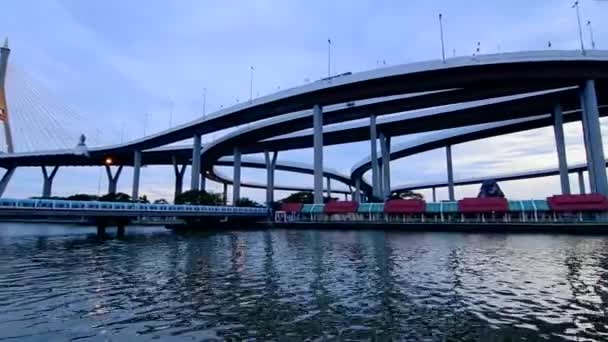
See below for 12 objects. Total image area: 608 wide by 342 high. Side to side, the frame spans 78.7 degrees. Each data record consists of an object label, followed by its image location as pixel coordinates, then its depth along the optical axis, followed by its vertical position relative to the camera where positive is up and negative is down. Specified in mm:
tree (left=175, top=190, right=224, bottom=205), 75250 +4129
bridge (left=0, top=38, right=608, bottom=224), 54281 +19667
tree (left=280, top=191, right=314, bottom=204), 98938 +5195
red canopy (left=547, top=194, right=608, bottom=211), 47094 +1639
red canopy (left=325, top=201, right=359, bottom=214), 63059 +1690
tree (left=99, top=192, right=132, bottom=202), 83088 +5009
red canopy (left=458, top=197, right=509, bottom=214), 53562 +1587
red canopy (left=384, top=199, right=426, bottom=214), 58812 +1612
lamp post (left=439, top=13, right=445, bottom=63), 55866 +25591
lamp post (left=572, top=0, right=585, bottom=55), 50369 +26508
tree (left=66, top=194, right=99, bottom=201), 79750 +4780
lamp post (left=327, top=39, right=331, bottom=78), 66812 +29269
